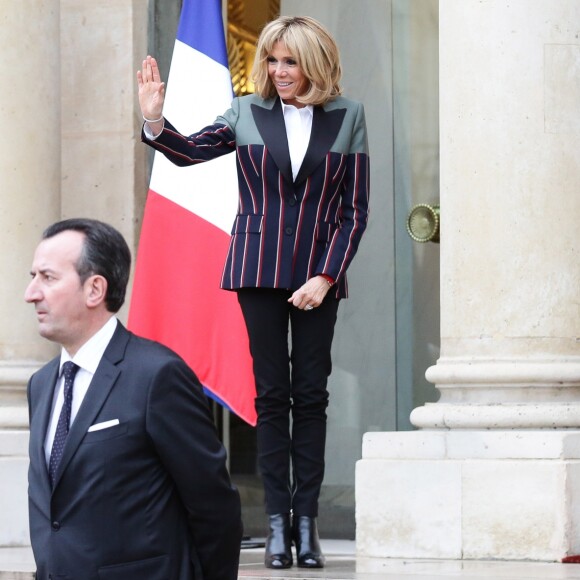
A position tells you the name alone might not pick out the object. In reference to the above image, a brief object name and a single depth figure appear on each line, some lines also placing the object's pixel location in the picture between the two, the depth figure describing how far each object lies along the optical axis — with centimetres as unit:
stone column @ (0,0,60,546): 1516
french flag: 1504
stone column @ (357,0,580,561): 1221
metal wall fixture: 1567
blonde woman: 1138
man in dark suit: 666
